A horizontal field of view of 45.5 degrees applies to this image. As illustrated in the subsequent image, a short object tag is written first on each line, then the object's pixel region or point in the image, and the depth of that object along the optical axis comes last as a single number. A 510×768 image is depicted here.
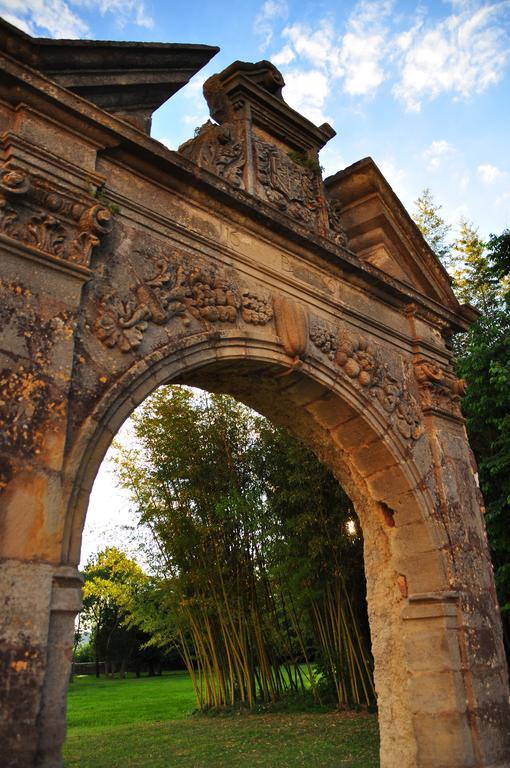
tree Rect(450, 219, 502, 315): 10.98
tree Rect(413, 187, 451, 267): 11.95
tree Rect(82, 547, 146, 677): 25.57
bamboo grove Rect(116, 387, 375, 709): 8.11
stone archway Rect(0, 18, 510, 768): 2.71
